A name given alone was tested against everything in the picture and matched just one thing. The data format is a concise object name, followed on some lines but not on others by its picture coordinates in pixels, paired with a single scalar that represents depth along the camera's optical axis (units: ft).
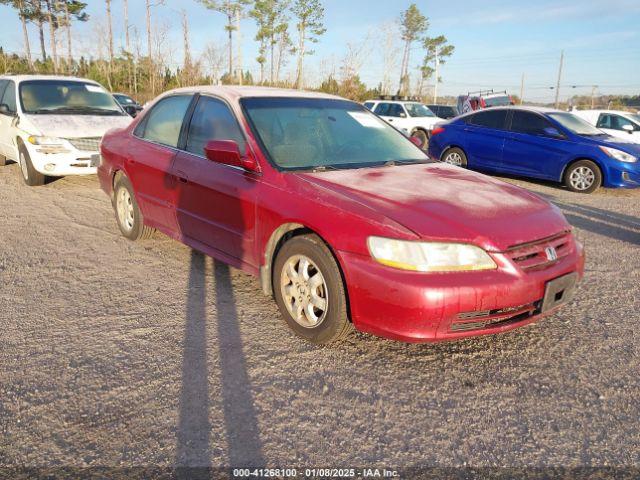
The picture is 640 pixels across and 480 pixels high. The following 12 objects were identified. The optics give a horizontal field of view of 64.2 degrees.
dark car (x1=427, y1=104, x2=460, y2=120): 73.90
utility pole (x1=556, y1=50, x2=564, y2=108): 133.18
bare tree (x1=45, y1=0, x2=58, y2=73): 121.80
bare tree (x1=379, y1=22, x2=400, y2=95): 133.39
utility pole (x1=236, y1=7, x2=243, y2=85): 125.80
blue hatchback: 28.17
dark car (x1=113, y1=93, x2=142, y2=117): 68.11
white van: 24.00
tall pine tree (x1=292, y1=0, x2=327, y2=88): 126.18
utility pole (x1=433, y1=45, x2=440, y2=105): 148.94
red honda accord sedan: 8.79
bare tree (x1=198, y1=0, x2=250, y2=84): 125.18
